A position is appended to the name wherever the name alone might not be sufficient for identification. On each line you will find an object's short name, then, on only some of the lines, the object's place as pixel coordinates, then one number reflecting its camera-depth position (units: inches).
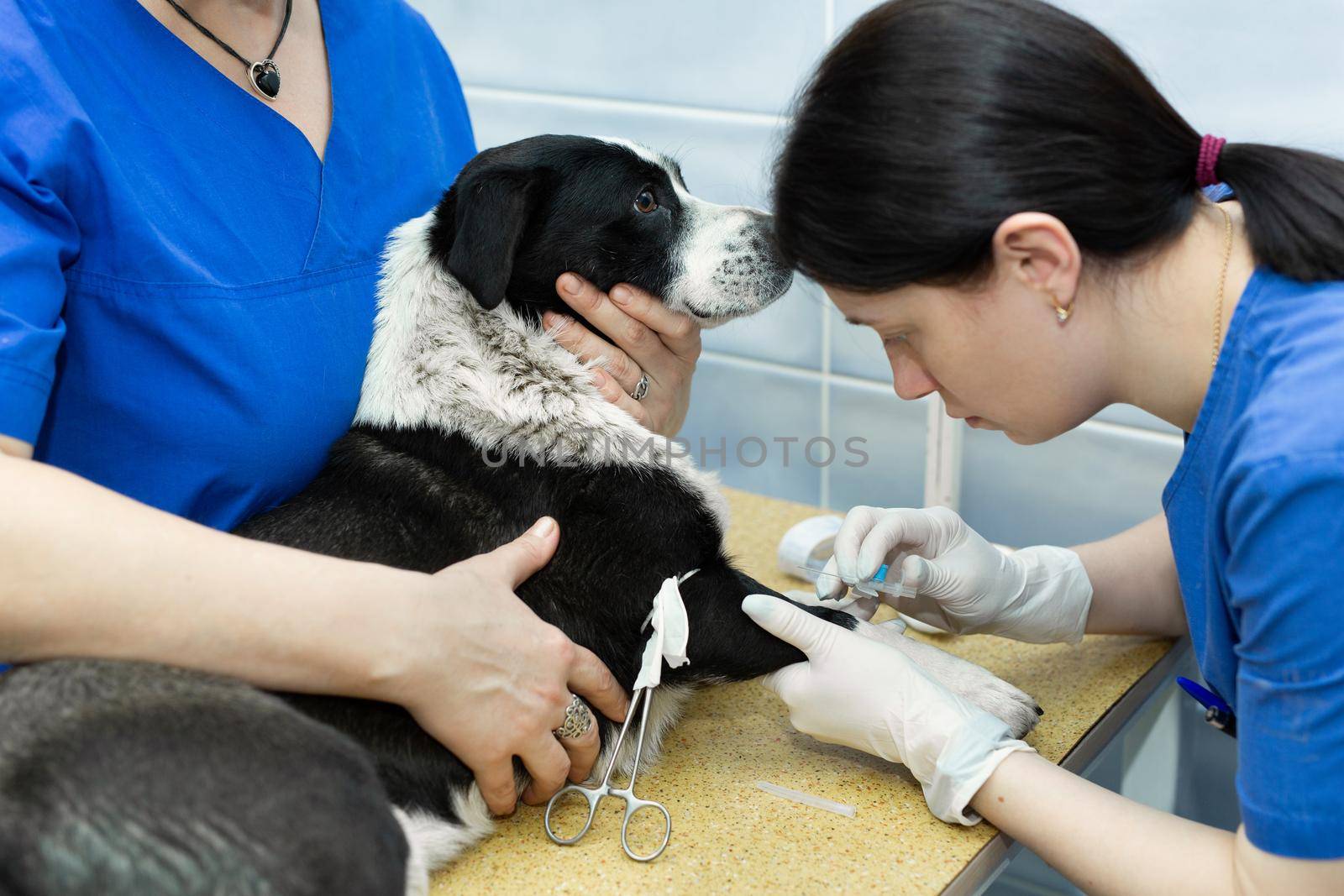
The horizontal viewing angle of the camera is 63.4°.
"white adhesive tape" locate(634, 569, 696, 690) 42.3
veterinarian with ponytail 31.9
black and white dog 29.4
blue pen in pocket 43.6
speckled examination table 38.7
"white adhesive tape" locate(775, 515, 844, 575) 60.5
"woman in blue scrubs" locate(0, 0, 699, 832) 33.8
